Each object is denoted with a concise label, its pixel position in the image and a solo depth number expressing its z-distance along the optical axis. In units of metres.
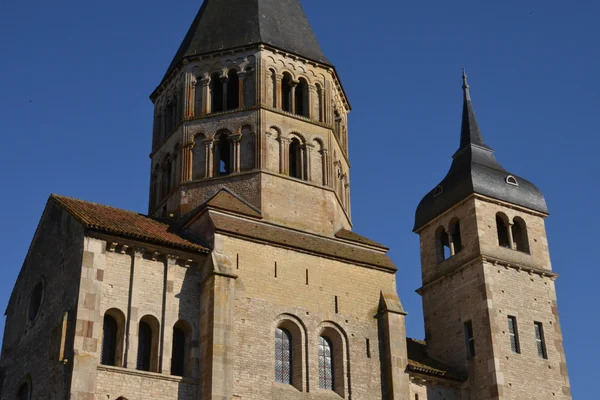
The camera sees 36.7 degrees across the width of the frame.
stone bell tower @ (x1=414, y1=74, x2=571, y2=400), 33.78
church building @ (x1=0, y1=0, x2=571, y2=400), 27.02
